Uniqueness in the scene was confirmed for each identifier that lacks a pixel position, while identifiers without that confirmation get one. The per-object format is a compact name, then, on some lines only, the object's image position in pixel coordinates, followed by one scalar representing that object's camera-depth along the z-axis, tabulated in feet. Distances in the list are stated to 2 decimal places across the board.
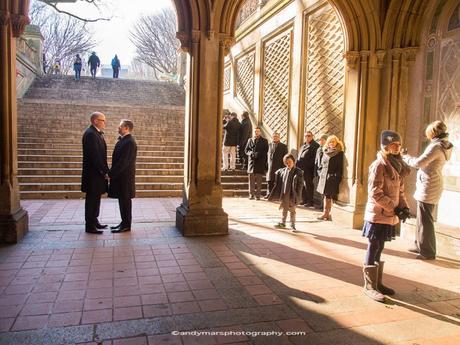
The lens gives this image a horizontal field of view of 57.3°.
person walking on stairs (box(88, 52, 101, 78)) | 72.59
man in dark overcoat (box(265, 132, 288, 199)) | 31.65
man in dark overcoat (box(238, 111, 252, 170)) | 37.24
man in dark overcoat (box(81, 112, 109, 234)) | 19.71
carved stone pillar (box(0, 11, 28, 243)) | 17.51
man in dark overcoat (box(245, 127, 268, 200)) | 32.12
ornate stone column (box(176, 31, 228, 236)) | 19.86
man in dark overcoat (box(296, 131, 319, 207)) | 29.09
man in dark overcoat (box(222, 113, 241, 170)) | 36.17
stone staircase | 32.30
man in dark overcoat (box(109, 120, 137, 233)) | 20.11
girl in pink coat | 12.32
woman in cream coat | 16.14
